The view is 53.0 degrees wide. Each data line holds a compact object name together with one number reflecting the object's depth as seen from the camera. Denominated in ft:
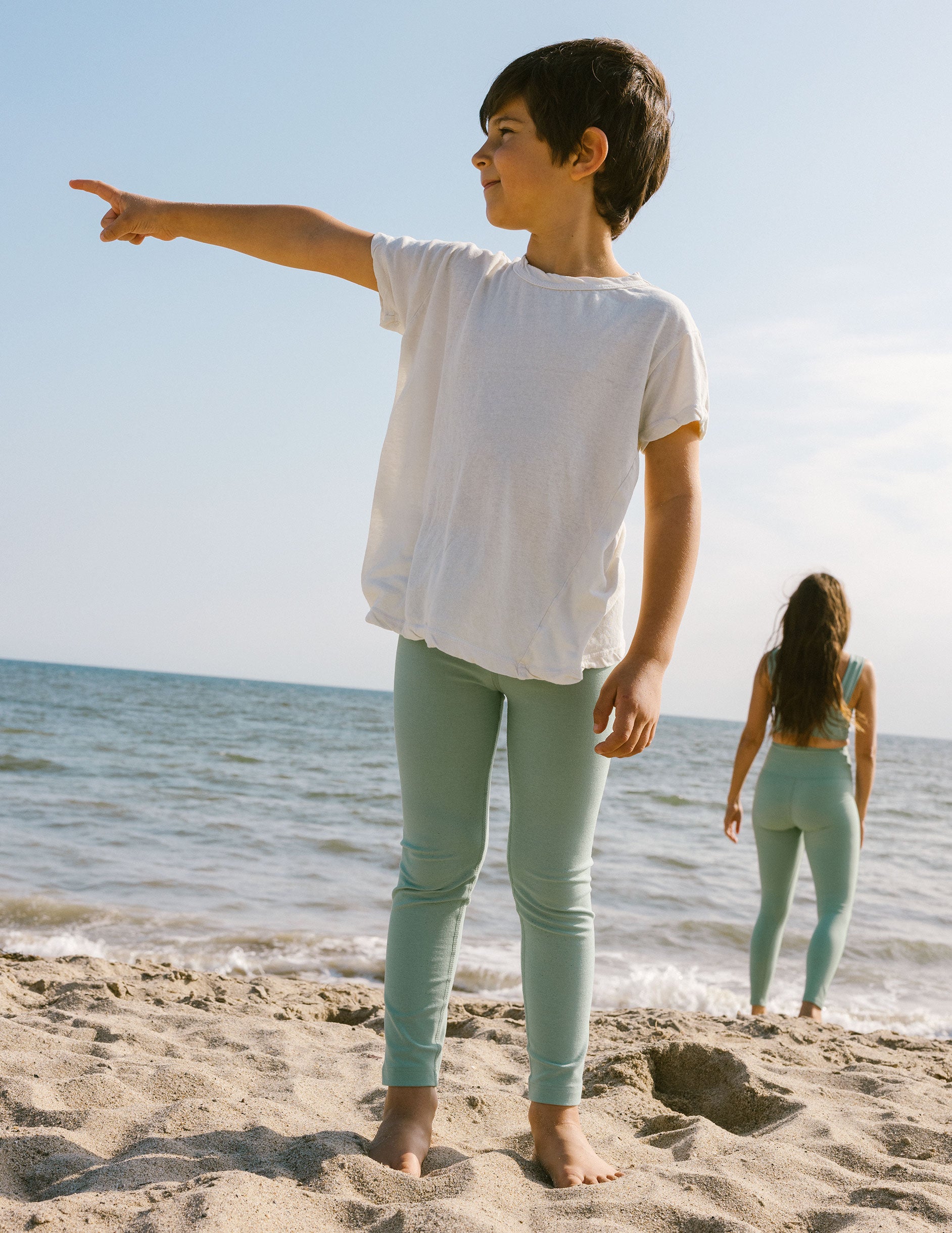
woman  13.48
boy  5.66
